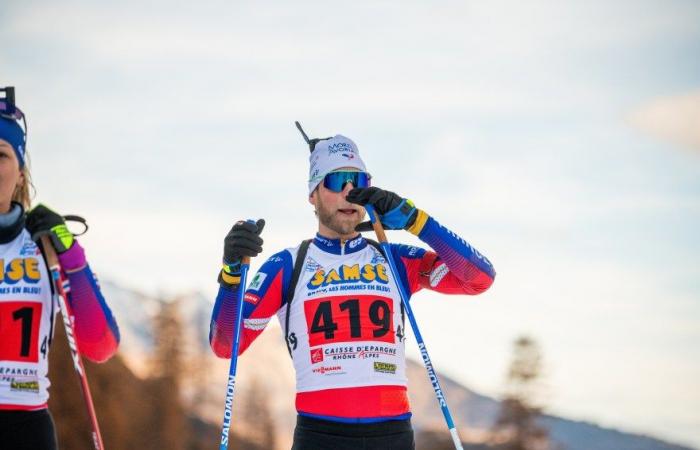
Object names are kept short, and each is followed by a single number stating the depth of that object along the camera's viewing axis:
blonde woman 8.72
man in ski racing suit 10.37
